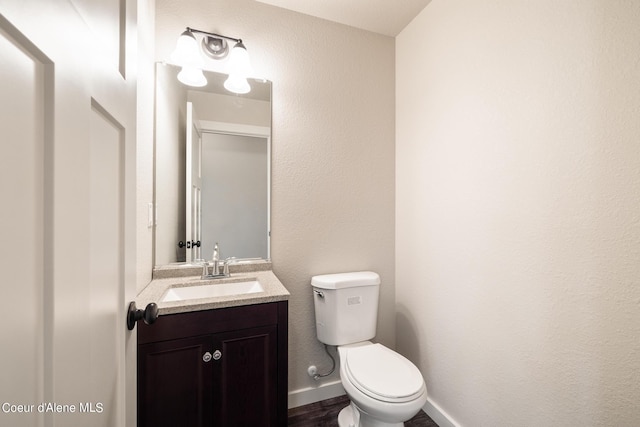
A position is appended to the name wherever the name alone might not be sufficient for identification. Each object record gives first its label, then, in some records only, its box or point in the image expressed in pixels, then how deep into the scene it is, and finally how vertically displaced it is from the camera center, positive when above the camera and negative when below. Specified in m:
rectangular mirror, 1.55 +0.27
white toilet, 1.13 -0.78
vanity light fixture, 1.44 +0.87
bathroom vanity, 1.08 -0.65
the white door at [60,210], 0.32 +0.00
